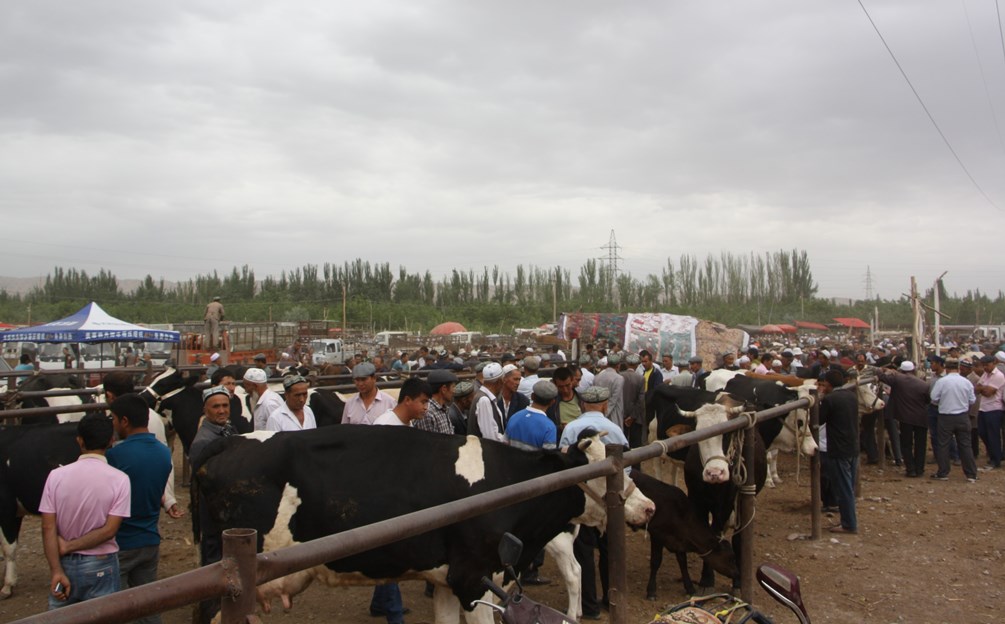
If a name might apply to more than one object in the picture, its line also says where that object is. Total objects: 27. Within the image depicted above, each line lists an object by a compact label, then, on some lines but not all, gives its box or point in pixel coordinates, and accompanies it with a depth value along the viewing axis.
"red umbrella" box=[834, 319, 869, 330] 58.38
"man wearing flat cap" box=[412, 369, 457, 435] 6.86
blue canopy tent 18.34
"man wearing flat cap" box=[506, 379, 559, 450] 6.08
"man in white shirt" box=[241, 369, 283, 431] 6.97
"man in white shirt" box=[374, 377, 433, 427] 5.81
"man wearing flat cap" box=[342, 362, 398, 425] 6.71
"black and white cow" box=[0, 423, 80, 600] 6.01
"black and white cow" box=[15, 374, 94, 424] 9.69
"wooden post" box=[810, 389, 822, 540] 7.97
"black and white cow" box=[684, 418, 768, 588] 6.62
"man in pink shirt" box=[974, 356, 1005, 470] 11.90
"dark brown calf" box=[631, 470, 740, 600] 6.32
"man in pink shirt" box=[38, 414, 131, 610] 3.86
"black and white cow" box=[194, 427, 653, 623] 4.31
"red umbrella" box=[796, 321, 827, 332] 59.86
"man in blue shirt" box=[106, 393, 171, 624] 4.31
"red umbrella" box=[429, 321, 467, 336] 34.86
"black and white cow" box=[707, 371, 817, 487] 10.14
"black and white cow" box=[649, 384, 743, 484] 5.99
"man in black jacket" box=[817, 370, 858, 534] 8.24
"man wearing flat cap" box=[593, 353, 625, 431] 10.95
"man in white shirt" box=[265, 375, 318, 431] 6.55
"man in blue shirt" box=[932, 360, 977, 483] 11.09
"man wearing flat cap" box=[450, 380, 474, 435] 7.38
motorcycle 2.65
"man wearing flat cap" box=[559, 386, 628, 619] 5.98
